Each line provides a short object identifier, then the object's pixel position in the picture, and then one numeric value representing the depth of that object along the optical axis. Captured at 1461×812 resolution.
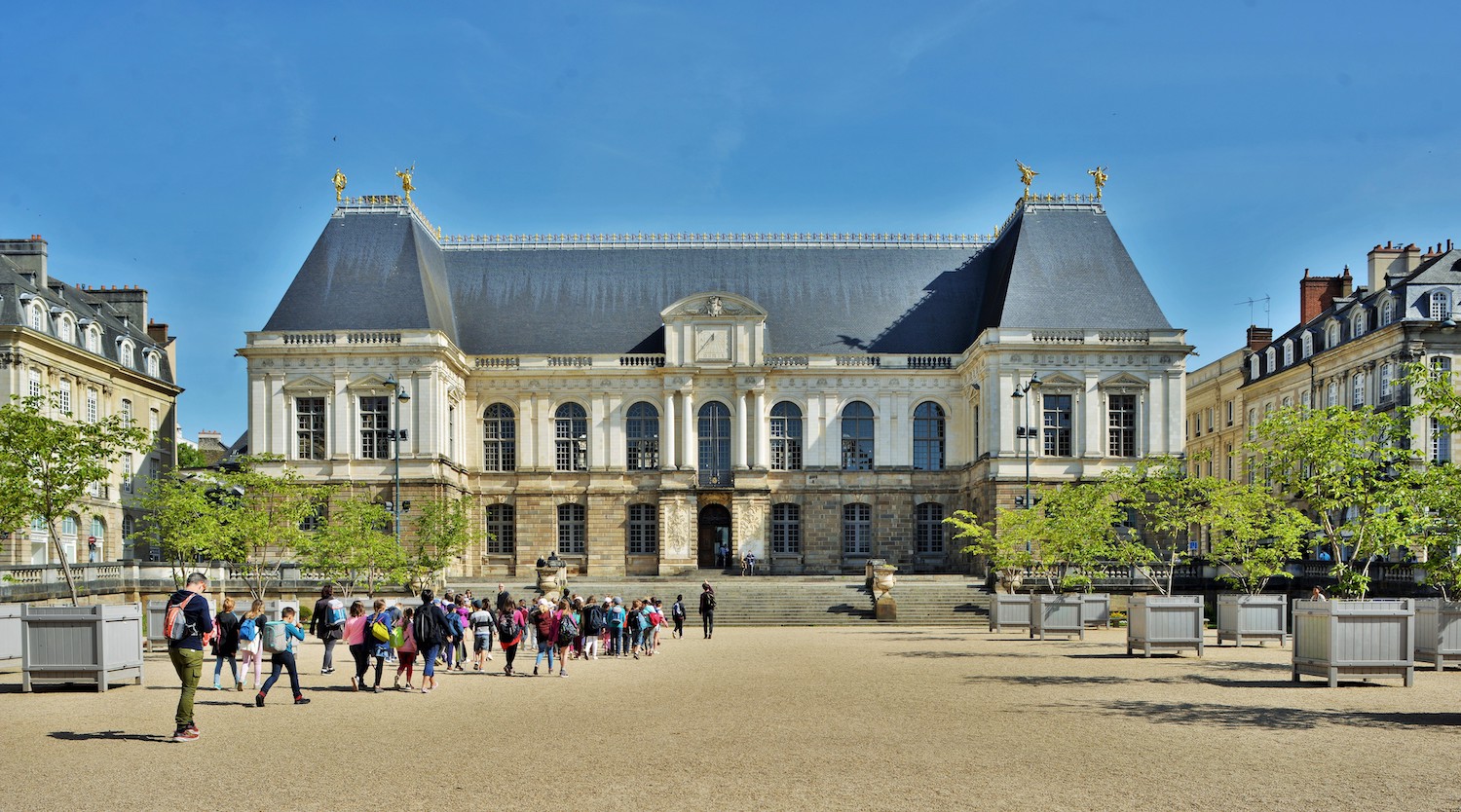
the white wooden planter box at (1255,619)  31.64
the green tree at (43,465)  27.67
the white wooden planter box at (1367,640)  21.08
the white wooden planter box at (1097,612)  38.81
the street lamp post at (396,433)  46.77
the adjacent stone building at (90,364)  48.22
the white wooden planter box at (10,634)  23.38
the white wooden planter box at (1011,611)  38.22
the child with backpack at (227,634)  19.14
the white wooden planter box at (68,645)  20.20
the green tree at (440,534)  47.38
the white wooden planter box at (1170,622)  28.02
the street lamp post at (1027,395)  48.00
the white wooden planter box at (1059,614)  35.72
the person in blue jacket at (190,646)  15.44
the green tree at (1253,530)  31.42
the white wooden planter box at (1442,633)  23.92
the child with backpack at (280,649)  18.66
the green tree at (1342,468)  23.34
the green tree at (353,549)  39.59
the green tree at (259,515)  38.09
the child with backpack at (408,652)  21.67
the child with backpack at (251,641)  21.25
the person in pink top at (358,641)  21.30
